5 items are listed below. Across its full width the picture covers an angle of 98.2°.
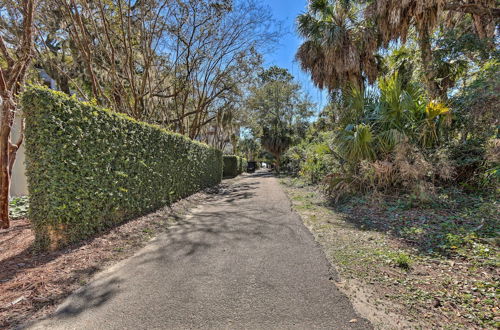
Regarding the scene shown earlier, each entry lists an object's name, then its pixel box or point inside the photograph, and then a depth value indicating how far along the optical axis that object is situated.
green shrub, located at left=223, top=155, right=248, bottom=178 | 22.72
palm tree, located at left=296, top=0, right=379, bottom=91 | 8.74
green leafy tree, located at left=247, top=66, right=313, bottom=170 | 22.22
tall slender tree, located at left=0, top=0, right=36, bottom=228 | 4.65
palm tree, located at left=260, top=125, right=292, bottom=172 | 24.27
